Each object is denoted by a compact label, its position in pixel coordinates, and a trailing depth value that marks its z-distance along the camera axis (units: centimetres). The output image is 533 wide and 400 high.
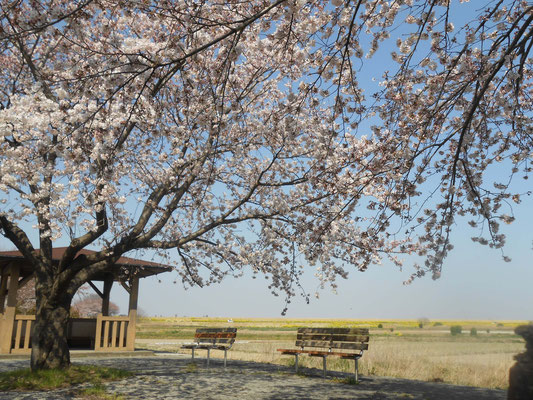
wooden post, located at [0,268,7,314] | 1487
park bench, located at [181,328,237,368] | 1000
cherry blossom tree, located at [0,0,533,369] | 514
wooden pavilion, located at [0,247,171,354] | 1256
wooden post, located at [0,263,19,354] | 1245
